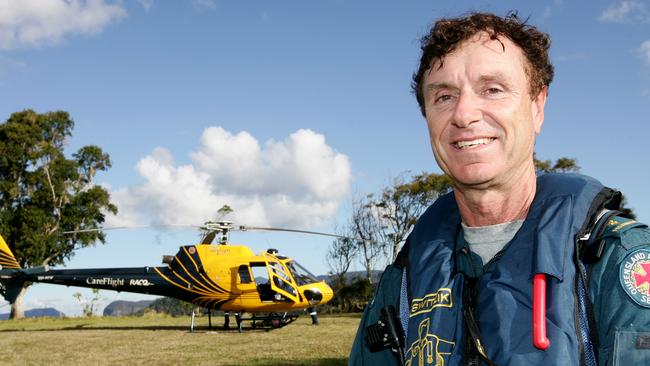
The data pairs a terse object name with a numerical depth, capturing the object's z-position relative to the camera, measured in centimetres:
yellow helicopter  1975
